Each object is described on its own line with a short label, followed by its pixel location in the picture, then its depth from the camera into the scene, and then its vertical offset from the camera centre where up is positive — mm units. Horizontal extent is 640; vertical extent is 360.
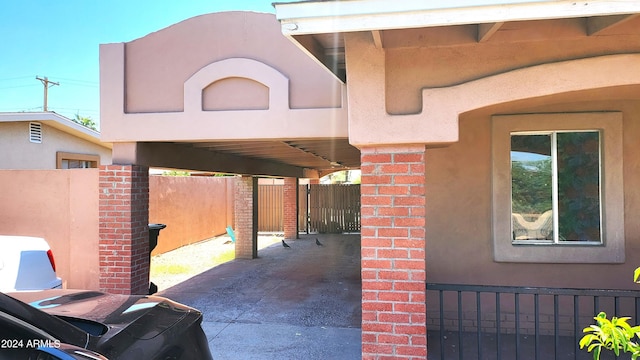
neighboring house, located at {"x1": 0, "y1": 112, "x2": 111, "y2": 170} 10656 +1295
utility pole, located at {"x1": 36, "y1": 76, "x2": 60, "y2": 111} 28375 +7224
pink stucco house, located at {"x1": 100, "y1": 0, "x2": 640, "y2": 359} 3264 +713
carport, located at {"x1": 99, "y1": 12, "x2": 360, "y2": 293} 5492 +1167
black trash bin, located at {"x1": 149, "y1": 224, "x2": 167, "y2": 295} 6809 -857
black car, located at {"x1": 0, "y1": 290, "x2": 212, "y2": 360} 1808 -813
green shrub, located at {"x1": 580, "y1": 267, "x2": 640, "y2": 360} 2009 -731
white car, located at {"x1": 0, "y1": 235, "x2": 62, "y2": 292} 4199 -810
